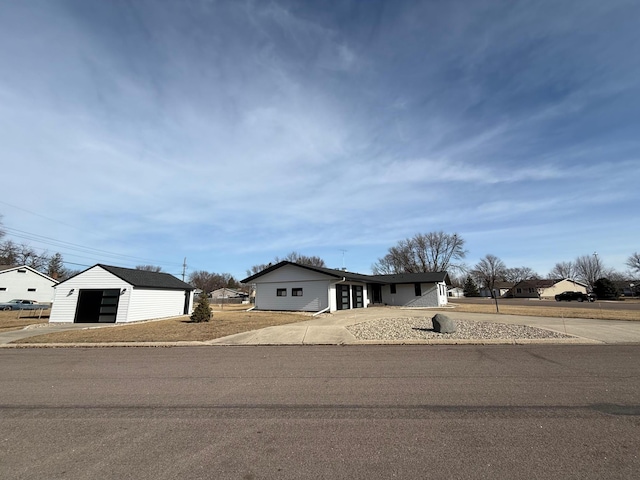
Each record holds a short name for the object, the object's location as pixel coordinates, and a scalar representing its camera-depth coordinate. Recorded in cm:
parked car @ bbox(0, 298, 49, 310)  3697
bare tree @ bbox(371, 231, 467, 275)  6388
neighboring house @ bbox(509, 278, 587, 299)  7512
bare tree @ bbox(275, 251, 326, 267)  8244
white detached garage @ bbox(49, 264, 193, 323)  2262
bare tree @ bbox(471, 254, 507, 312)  9825
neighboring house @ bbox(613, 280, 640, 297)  7757
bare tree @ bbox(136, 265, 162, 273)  9331
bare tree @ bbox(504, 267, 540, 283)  11450
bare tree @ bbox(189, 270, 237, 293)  10425
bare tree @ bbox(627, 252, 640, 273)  7240
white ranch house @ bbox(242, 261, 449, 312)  2681
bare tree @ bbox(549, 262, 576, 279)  10800
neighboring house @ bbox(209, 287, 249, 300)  7920
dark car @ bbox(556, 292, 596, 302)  4809
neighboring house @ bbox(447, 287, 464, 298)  10388
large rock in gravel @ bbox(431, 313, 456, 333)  1345
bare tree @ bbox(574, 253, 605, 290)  9894
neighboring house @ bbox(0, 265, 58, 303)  4272
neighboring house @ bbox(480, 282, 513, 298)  9373
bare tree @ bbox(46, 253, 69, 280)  6396
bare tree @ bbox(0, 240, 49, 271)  5646
